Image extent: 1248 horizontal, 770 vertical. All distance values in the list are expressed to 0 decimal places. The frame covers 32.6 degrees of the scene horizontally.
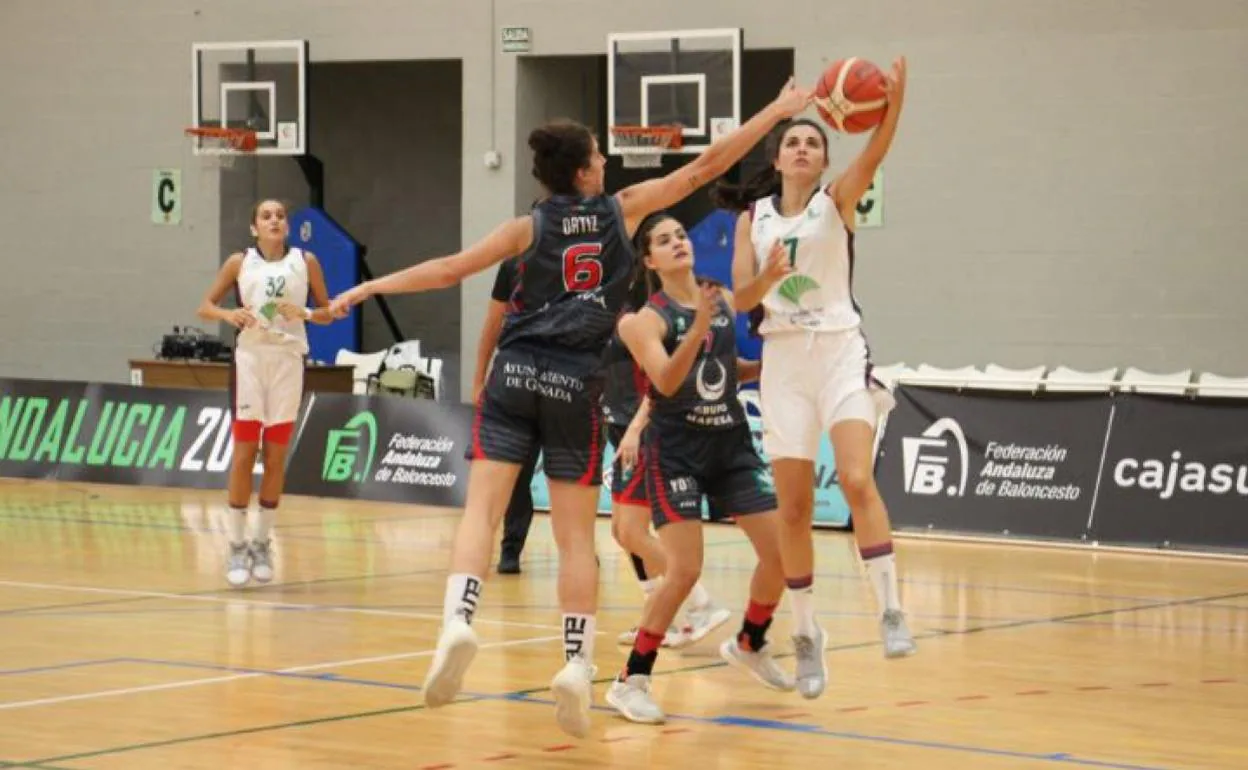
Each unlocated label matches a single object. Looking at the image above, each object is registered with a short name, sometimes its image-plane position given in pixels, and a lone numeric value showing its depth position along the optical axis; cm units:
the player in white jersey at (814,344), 747
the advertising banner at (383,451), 1728
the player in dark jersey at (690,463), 770
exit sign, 2070
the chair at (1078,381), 1548
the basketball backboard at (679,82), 1928
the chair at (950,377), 1610
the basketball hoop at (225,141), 2112
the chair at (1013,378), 1559
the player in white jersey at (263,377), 1195
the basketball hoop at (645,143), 1928
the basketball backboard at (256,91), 2102
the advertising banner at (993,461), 1509
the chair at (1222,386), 1479
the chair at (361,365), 2109
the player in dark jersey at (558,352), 691
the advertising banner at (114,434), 1841
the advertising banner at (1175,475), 1450
